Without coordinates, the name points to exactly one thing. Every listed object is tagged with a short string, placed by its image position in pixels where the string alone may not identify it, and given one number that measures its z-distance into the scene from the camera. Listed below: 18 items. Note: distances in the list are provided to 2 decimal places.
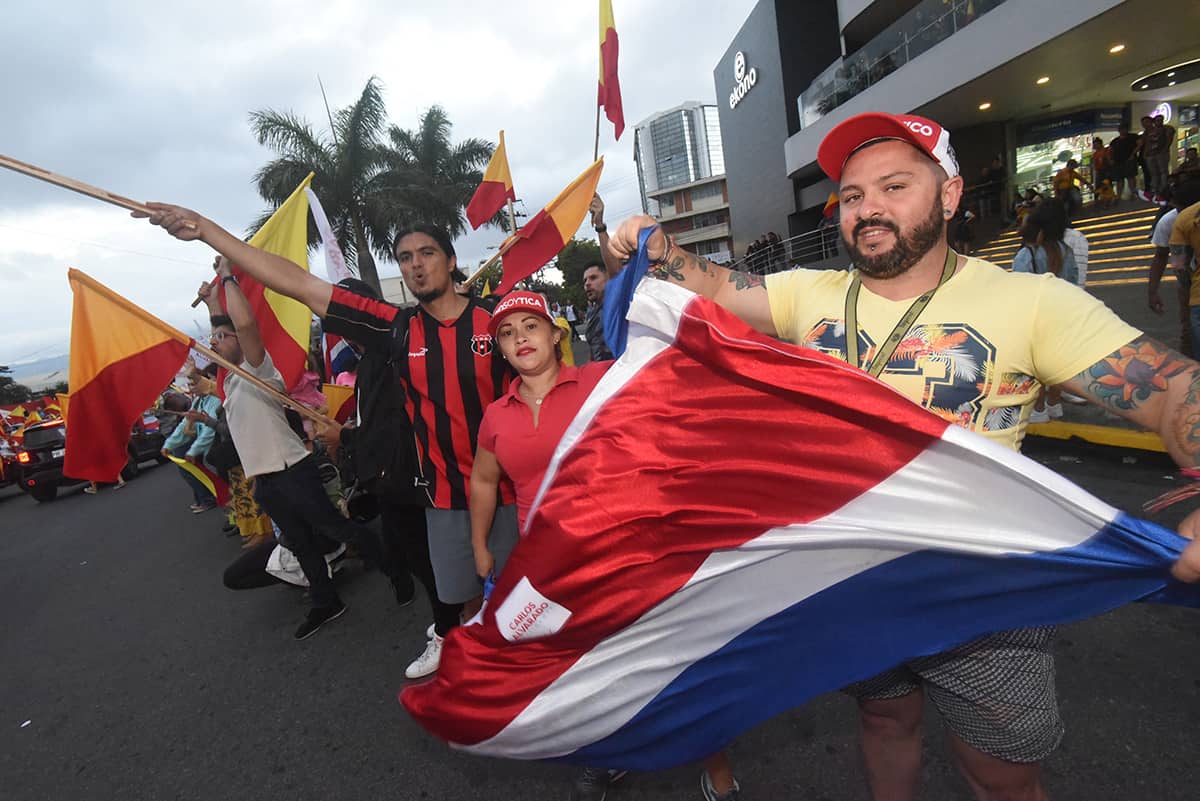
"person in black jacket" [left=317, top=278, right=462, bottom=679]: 3.12
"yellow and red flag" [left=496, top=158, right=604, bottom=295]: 3.74
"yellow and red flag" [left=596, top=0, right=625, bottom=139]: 3.66
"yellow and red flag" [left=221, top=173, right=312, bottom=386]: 3.53
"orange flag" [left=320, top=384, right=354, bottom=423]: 4.38
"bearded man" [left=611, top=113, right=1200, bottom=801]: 1.27
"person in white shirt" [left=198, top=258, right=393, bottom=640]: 3.67
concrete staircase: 9.88
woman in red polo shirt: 2.16
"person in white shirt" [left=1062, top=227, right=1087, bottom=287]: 5.46
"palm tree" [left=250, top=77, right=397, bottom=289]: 20.17
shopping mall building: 10.93
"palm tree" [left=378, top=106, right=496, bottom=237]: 22.30
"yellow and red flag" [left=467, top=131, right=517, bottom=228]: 4.30
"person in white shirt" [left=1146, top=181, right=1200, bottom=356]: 4.65
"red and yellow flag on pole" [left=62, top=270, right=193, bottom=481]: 2.98
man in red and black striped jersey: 2.68
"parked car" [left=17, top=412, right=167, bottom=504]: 11.29
